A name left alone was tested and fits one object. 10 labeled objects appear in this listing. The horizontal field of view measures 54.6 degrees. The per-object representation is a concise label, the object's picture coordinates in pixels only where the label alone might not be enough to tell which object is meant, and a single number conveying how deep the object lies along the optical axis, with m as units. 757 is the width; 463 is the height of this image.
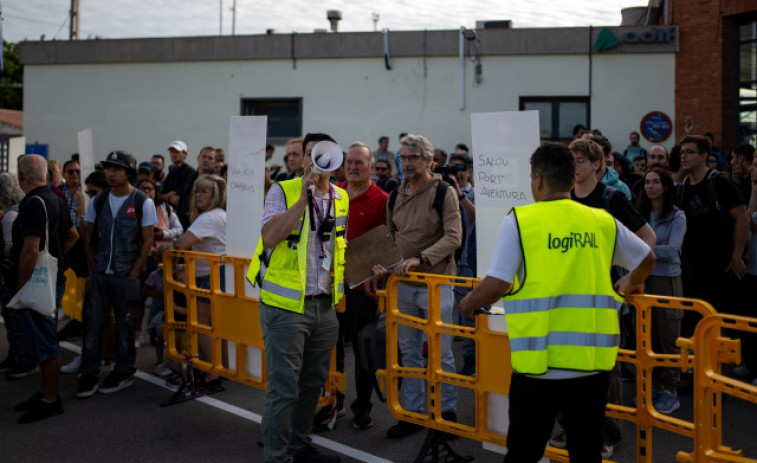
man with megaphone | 4.26
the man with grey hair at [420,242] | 4.93
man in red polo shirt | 5.48
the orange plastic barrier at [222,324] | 5.52
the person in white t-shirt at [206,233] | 6.18
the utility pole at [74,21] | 29.86
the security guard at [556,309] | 3.13
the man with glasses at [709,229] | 6.30
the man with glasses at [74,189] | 9.33
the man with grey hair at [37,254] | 5.75
